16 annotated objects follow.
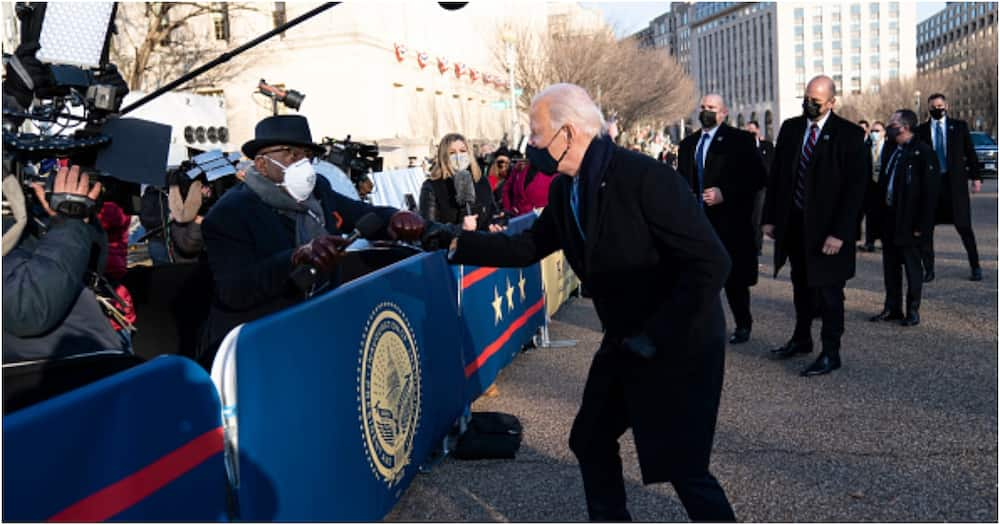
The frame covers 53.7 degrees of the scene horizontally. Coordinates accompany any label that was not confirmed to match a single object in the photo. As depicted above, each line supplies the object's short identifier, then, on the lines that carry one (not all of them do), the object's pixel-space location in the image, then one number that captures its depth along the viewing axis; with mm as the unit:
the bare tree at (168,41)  26125
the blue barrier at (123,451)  2203
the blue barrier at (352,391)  3217
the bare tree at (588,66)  49594
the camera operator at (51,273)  3018
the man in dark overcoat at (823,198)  6621
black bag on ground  5328
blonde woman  10258
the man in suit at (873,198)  11905
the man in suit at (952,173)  10797
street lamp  30678
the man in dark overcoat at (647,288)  3217
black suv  33719
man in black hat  4105
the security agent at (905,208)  8703
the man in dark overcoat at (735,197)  7863
